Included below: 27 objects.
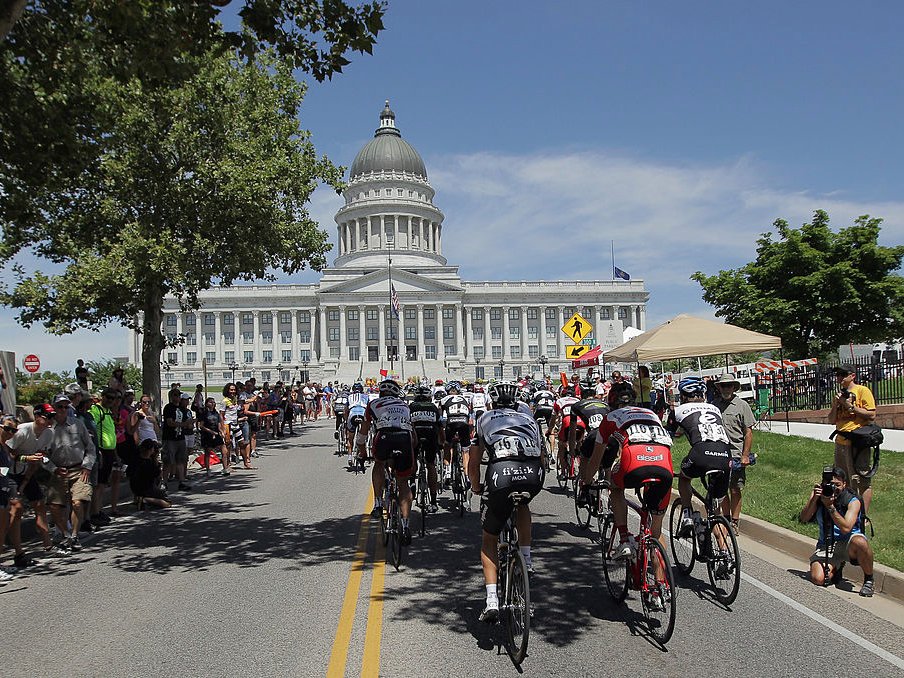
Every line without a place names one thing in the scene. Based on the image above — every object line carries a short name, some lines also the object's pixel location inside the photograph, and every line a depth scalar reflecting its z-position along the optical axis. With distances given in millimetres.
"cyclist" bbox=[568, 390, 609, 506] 9333
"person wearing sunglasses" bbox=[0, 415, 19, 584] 8633
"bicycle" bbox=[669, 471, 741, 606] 6691
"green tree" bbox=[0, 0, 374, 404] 23047
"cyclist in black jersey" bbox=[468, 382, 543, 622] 5641
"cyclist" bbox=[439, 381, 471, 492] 12188
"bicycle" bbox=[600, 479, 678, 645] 5562
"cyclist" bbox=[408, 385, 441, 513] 10750
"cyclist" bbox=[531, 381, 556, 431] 10812
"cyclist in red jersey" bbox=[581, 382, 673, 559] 6035
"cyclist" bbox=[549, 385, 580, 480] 12969
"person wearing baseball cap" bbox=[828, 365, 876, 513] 9016
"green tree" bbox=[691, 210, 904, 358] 38344
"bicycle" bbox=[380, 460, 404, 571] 8305
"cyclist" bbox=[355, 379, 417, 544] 8719
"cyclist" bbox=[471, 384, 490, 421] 12672
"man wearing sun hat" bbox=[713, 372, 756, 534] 8594
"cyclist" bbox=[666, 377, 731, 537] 7156
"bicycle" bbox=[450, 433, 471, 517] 11921
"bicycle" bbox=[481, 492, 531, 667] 5215
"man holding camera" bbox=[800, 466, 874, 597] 7082
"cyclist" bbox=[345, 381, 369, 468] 15511
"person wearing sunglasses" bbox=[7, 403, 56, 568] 9133
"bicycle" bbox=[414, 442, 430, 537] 10597
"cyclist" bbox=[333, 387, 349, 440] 20203
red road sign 26938
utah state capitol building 120188
